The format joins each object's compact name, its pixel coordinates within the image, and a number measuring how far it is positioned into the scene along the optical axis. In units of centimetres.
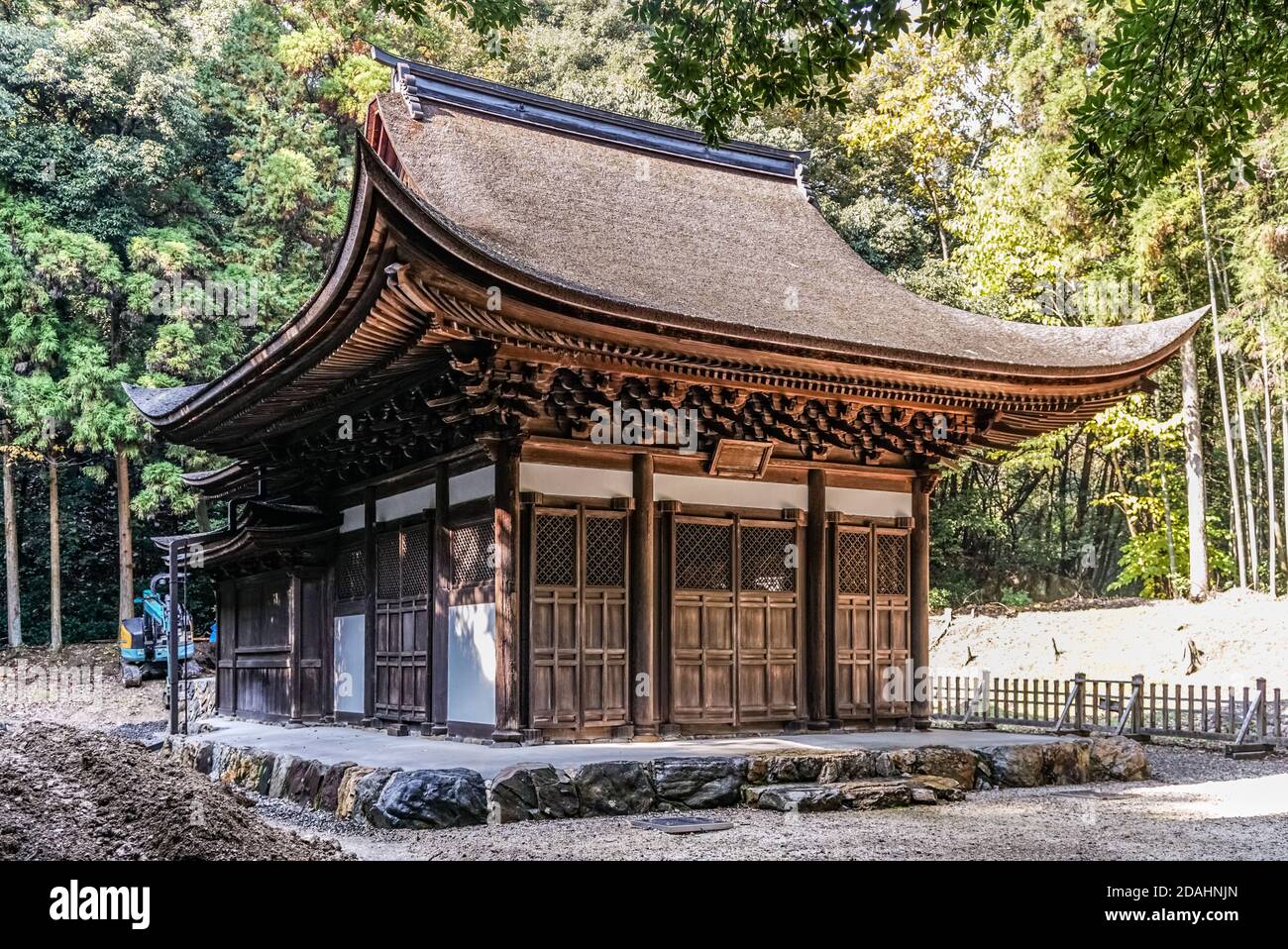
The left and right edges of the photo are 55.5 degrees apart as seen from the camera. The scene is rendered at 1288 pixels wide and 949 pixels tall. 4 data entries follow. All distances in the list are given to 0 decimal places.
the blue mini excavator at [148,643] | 2522
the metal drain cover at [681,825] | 820
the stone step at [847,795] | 918
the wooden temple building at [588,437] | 1030
